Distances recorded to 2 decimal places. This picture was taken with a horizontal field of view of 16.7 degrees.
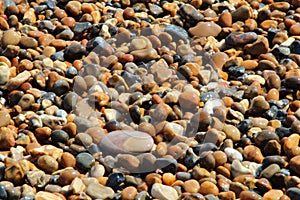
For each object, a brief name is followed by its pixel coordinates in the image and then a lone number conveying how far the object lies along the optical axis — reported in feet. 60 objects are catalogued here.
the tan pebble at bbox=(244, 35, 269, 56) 18.64
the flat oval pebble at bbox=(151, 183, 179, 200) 13.77
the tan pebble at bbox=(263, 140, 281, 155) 15.04
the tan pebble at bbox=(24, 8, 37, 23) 20.01
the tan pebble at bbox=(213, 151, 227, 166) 14.78
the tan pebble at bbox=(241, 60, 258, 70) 18.14
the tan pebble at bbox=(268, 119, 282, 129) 15.90
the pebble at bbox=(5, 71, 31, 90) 17.04
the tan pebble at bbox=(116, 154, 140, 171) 14.60
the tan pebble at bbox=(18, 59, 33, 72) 17.71
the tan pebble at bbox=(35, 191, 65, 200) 13.63
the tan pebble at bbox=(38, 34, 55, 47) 18.88
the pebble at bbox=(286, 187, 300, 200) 13.67
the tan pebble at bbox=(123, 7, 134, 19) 20.10
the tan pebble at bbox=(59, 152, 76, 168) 14.69
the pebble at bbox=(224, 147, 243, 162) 14.95
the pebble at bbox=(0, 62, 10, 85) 17.21
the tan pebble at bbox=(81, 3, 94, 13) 20.24
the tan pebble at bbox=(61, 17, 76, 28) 19.74
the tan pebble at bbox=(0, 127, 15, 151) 15.23
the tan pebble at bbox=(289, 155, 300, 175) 14.34
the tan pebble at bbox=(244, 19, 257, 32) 19.71
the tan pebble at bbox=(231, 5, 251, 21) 20.10
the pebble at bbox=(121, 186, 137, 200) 13.75
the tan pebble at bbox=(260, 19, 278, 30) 19.79
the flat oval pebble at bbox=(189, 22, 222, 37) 19.53
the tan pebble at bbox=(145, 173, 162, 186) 14.18
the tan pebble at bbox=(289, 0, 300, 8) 20.69
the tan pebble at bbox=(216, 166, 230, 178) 14.59
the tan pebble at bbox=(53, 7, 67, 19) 20.10
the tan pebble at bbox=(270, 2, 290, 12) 20.55
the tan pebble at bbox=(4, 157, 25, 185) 14.21
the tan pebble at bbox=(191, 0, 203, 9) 20.72
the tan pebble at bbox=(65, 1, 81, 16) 20.17
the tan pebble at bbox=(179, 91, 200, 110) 16.31
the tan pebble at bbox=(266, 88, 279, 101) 16.86
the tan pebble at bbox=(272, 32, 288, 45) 19.07
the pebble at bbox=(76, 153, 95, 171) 14.65
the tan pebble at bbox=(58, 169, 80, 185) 14.24
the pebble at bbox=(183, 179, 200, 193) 13.99
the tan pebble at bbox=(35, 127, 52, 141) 15.49
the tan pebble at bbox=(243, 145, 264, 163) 14.95
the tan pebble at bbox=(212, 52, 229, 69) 18.25
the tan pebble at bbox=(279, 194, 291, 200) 13.61
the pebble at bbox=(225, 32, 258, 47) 19.00
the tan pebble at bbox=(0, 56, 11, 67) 17.90
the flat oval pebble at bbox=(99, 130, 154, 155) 15.04
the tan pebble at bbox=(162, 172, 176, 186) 14.30
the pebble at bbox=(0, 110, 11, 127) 15.82
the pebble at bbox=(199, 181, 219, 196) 13.93
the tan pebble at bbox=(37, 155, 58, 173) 14.61
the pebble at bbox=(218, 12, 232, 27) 19.92
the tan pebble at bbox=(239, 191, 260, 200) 13.69
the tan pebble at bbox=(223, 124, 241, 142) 15.58
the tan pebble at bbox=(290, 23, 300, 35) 19.36
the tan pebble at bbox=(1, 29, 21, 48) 18.59
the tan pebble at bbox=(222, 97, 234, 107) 16.57
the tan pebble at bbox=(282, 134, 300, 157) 14.82
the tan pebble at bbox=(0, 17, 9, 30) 19.44
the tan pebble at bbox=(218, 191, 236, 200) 13.77
